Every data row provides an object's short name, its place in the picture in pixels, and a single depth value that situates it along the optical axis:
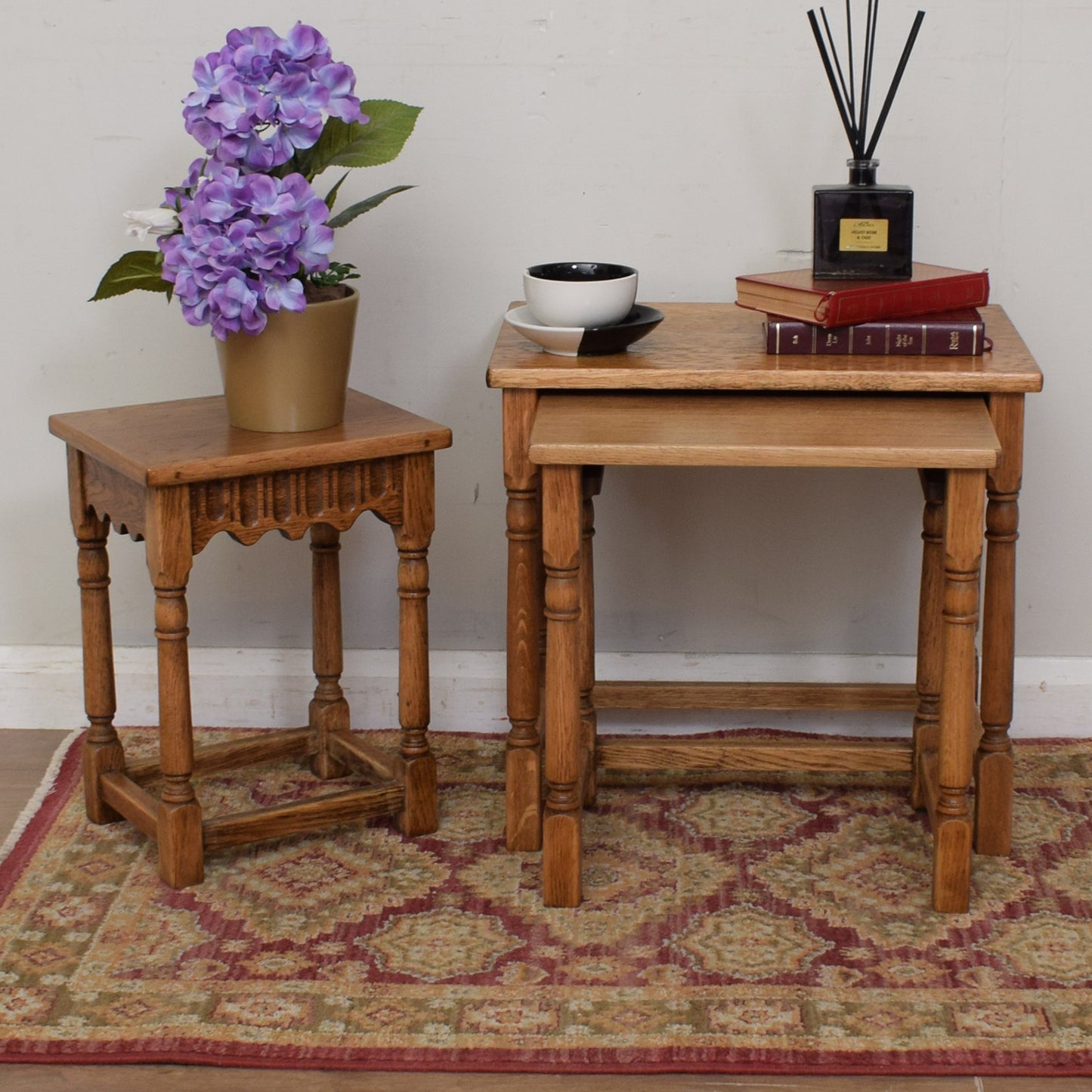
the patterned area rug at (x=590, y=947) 3.07
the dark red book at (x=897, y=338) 3.26
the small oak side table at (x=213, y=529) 3.22
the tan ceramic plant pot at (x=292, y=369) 3.25
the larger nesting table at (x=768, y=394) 3.21
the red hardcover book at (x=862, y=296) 3.24
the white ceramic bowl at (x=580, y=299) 3.26
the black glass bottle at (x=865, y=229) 3.30
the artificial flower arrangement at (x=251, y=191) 3.17
